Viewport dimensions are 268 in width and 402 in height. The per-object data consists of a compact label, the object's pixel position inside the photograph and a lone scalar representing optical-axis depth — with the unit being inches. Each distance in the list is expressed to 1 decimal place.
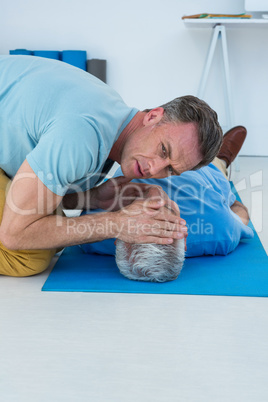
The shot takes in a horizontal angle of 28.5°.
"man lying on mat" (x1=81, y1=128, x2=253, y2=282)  73.8
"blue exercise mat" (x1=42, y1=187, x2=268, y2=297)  73.3
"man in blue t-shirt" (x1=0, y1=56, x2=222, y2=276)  64.8
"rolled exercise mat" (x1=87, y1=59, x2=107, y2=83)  177.2
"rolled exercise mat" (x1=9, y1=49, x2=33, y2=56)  179.2
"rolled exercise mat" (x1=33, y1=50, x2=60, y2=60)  178.9
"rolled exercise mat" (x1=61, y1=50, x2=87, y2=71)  177.6
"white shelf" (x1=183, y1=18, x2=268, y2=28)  152.7
